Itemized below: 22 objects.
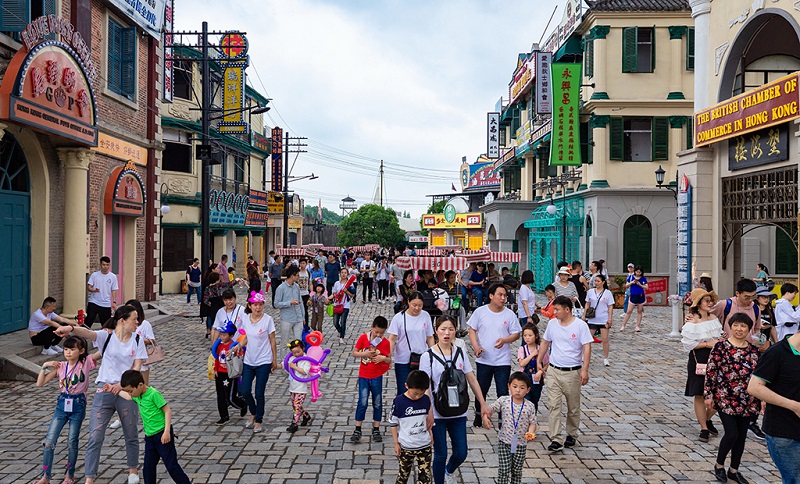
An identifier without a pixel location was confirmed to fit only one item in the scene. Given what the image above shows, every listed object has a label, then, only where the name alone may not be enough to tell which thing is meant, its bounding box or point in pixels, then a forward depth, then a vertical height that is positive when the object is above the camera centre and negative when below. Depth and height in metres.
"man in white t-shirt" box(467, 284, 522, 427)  7.42 -1.03
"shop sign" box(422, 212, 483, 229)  63.34 +1.97
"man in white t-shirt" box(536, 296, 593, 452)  7.16 -1.28
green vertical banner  24.23 +4.63
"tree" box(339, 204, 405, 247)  73.31 +1.45
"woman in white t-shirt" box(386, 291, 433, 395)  7.36 -1.01
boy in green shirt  5.61 -1.54
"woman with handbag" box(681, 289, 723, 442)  7.53 -1.13
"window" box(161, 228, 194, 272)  28.28 -0.37
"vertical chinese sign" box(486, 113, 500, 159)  41.91 +6.71
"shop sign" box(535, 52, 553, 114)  25.34 +6.04
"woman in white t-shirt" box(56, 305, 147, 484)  6.09 -1.33
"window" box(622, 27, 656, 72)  23.86 +6.94
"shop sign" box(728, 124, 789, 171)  12.95 +1.97
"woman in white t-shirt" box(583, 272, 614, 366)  11.73 -1.13
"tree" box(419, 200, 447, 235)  92.75 +4.74
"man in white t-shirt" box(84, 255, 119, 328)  11.84 -0.93
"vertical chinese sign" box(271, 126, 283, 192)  43.72 +5.34
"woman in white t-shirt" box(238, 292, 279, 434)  7.86 -1.35
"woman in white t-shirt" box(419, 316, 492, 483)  5.70 -1.45
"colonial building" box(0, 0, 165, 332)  11.47 +1.92
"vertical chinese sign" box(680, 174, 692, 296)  16.18 +0.15
